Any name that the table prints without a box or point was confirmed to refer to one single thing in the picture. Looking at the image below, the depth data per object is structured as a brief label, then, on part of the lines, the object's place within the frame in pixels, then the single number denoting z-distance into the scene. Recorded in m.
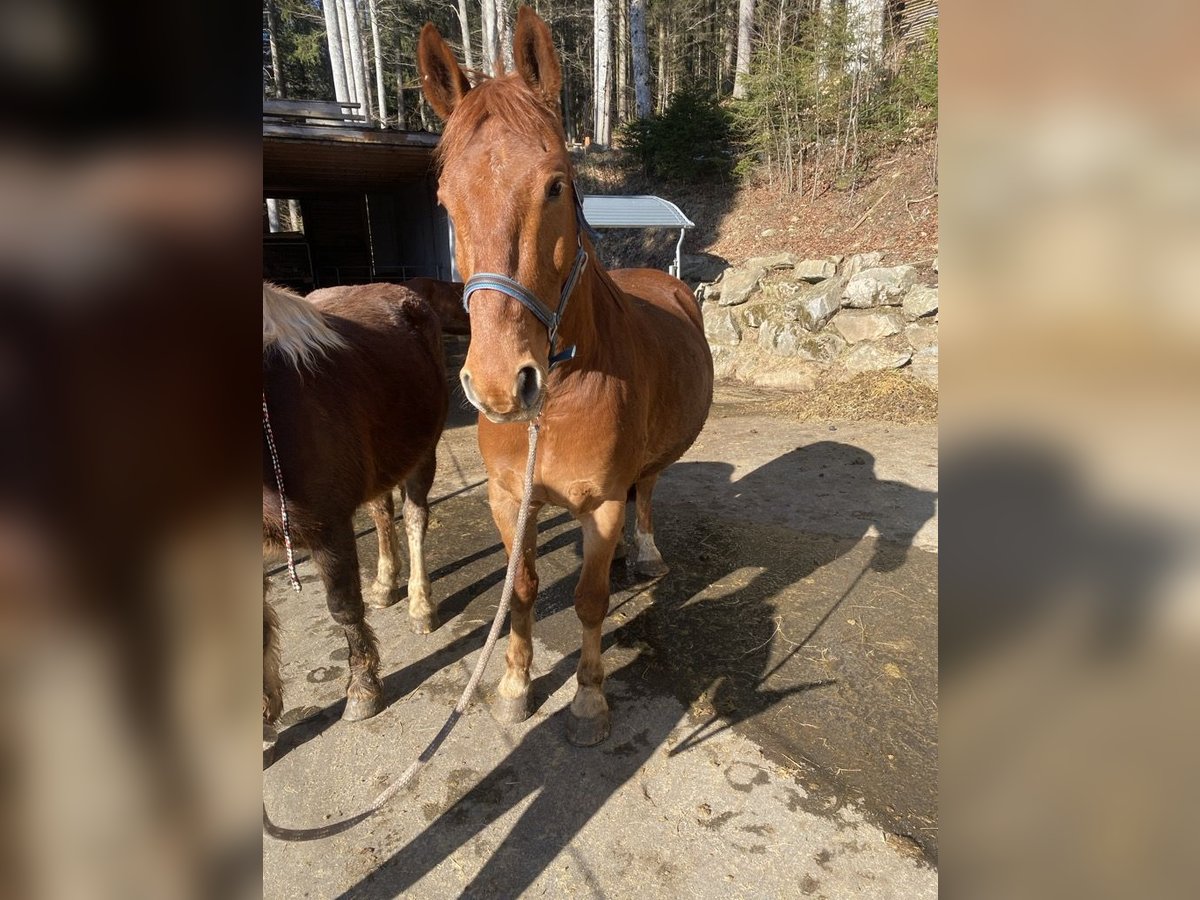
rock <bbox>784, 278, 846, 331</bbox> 9.52
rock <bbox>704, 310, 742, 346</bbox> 10.38
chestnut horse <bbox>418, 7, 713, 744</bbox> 1.66
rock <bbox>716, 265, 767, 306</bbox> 10.80
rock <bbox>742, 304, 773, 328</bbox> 10.20
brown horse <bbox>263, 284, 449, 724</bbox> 2.39
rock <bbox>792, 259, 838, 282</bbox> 10.15
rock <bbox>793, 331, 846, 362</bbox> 9.20
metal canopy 11.19
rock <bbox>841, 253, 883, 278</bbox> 9.87
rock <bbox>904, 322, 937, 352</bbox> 8.38
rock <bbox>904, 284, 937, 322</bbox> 8.58
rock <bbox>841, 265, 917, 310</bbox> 9.07
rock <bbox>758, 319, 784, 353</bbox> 9.77
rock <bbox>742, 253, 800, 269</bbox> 10.95
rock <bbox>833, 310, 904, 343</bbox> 8.82
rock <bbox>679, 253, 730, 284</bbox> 12.34
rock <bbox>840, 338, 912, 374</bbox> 8.56
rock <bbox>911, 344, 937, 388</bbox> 8.24
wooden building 6.82
